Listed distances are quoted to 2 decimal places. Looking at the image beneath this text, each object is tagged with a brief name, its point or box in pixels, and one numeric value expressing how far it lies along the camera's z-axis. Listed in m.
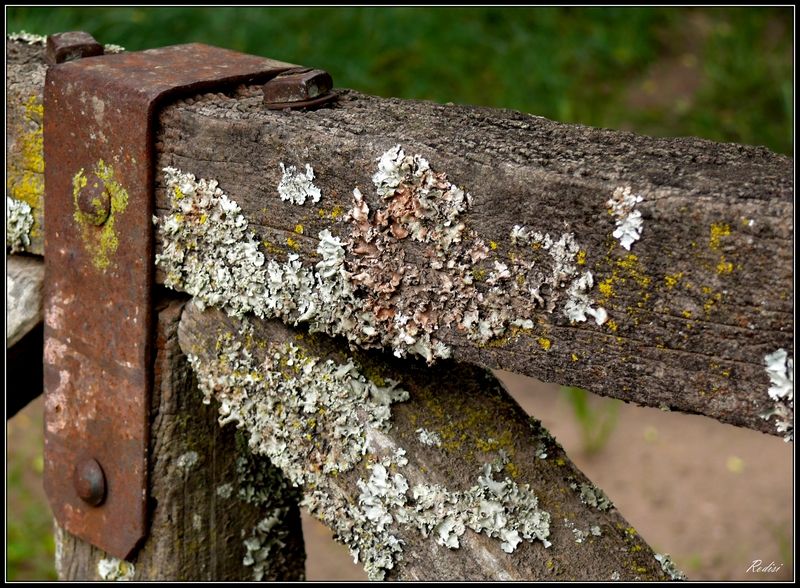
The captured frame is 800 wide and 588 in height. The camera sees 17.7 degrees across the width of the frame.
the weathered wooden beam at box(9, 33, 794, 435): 1.08
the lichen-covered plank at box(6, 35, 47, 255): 1.24
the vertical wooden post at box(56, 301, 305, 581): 1.22
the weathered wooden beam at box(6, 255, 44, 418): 1.25
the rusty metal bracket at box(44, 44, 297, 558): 1.18
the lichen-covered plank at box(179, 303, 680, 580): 1.16
